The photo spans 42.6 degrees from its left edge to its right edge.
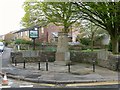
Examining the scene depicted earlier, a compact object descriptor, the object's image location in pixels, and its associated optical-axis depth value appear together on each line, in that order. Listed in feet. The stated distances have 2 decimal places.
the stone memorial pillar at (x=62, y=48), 44.39
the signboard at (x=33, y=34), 51.17
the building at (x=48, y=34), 91.20
